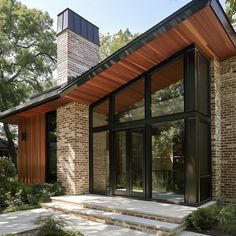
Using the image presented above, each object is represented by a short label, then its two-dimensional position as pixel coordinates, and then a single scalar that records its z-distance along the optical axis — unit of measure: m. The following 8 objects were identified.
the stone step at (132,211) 5.73
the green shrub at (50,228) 4.86
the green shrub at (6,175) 9.51
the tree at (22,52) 20.55
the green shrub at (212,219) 5.54
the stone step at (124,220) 5.47
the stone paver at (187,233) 5.45
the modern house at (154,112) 6.81
